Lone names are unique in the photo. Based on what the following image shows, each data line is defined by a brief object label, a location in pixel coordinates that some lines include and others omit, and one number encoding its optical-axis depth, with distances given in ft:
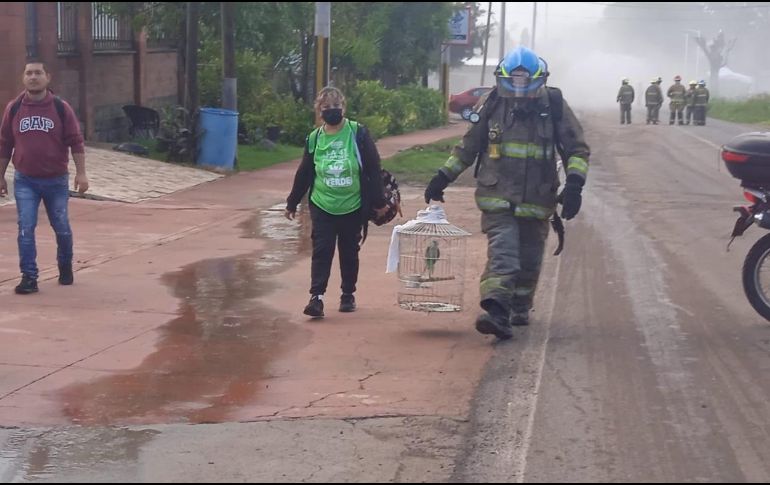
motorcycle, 26.63
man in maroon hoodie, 30.66
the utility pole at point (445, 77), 133.39
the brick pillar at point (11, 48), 59.88
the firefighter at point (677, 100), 129.39
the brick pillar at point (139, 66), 79.30
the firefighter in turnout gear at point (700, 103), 127.75
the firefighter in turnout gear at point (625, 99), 129.80
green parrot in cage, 27.25
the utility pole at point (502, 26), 184.63
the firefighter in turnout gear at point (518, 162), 25.63
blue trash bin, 62.18
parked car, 149.04
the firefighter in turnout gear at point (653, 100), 126.62
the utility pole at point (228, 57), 60.85
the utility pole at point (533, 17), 268.82
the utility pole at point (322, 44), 57.98
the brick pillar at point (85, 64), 70.95
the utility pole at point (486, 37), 176.23
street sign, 131.85
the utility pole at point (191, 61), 62.23
